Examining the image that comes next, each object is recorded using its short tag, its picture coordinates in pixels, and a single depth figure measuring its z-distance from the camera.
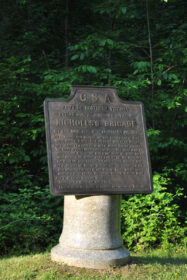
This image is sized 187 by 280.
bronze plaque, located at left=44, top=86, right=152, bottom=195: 4.63
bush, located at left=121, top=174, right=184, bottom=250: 7.05
